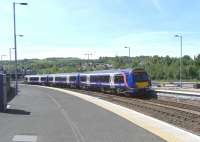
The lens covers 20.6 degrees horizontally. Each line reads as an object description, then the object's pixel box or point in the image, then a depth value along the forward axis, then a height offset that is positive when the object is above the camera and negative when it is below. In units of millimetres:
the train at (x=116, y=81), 47375 -726
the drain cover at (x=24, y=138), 14961 -1790
